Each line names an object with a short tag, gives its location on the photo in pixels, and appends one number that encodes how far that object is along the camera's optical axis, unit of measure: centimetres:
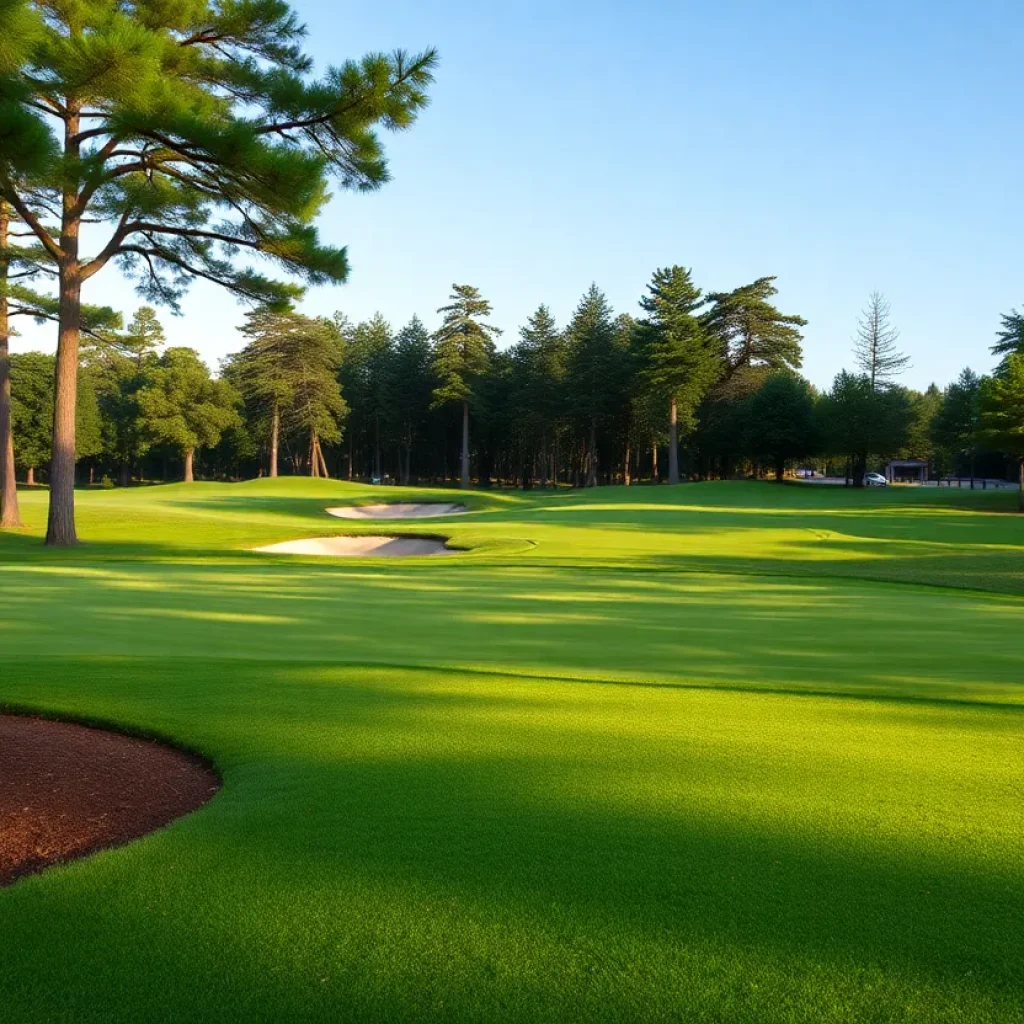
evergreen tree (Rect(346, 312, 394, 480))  9112
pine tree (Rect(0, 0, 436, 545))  1420
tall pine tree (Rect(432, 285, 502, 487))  8044
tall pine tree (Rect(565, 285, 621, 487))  8038
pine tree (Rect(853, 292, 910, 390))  7488
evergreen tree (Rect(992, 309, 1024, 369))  8262
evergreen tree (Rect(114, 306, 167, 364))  10044
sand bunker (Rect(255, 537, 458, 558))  3198
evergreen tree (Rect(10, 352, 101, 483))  8394
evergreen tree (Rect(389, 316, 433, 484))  9050
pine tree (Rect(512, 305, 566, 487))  8419
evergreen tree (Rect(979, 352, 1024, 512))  5138
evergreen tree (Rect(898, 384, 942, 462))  7302
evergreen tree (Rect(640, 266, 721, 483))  7256
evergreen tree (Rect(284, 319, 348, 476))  7969
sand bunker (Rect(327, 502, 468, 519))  5119
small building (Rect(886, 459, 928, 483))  11720
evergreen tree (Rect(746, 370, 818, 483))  7300
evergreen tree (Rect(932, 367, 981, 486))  8588
